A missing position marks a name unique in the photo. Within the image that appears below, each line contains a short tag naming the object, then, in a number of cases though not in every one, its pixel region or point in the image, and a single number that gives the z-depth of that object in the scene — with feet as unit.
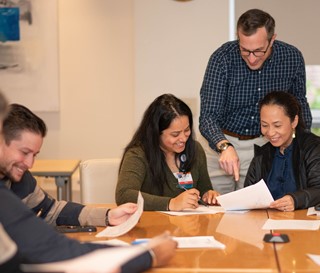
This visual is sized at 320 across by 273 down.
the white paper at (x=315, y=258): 6.96
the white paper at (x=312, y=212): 9.81
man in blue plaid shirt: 12.16
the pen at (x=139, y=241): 7.74
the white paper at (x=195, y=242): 7.58
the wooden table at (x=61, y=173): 15.25
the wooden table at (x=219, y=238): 6.77
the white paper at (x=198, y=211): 9.84
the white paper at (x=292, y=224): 8.73
